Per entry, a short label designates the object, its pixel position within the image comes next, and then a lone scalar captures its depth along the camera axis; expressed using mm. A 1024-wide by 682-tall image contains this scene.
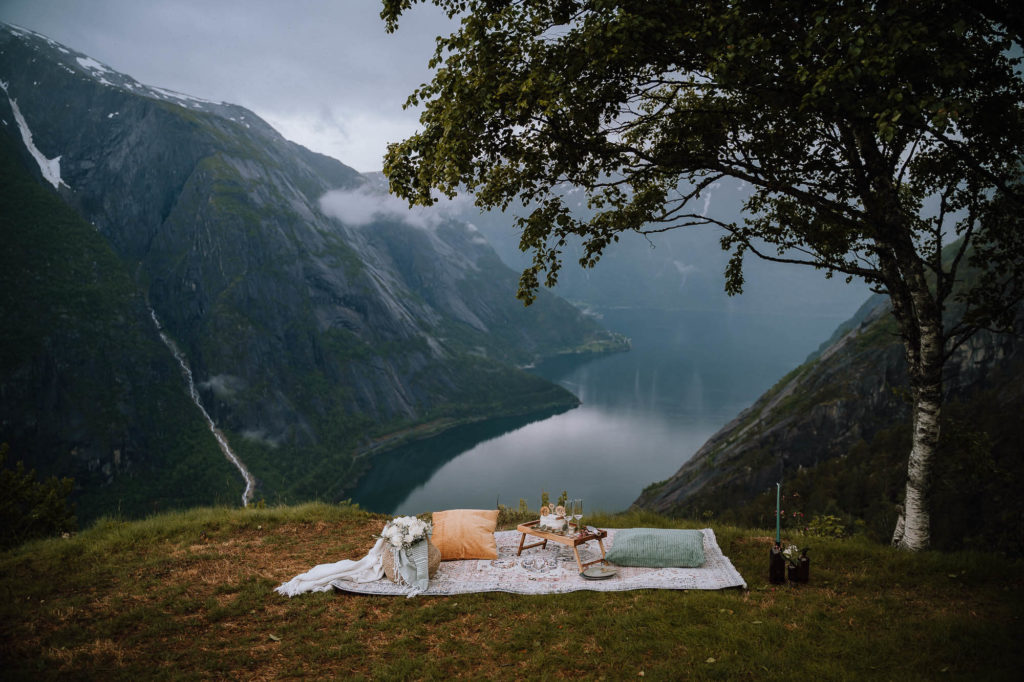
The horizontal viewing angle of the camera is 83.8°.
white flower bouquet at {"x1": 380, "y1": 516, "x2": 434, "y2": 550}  9852
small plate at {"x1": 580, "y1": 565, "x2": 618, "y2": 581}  9578
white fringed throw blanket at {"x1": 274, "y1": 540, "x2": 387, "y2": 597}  9453
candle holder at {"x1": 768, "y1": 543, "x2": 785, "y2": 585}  9062
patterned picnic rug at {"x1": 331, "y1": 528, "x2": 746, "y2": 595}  9172
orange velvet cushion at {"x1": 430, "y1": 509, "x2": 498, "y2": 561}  10883
